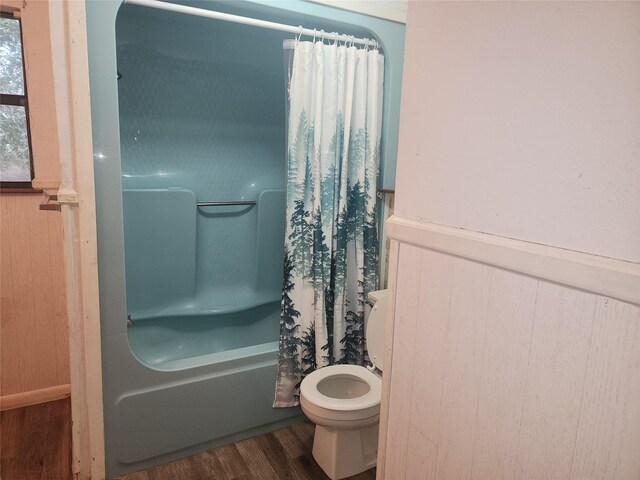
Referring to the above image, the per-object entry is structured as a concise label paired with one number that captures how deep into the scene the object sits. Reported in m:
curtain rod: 1.72
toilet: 1.78
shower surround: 1.76
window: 2.05
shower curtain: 2.02
